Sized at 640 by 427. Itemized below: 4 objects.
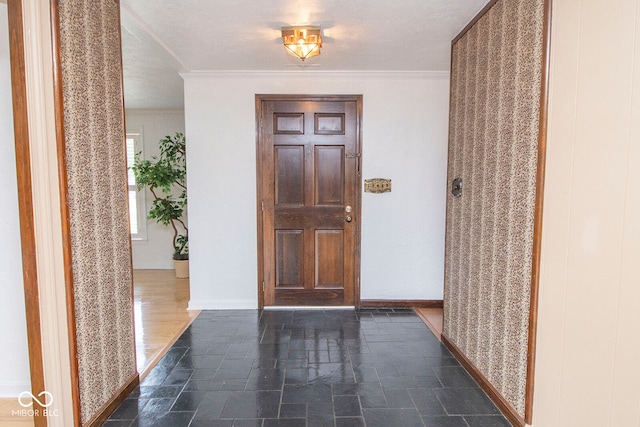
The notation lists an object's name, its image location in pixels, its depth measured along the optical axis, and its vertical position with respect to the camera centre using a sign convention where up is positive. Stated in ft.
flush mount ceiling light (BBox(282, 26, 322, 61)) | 7.97 +3.27
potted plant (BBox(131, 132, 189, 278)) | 15.34 +0.10
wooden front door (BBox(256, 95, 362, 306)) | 11.39 -0.50
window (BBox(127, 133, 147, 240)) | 17.37 -0.77
